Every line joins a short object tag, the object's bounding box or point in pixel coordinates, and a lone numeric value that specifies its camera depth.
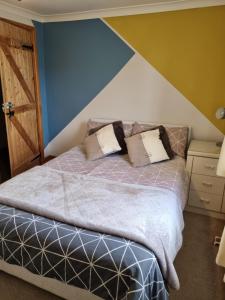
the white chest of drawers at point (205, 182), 2.46
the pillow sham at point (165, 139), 2.70
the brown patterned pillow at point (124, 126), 3.08
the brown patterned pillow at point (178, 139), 2.79
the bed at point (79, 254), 1.25
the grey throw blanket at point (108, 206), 1.42
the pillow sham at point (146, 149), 2.54
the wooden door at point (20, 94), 2.91
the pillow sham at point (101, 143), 2.73
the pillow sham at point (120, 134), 2.93
